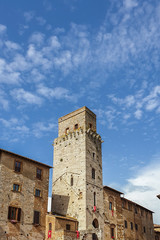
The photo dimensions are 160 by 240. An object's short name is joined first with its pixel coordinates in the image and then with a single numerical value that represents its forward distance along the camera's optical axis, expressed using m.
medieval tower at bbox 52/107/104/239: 39.75
